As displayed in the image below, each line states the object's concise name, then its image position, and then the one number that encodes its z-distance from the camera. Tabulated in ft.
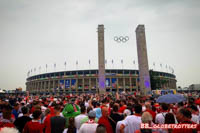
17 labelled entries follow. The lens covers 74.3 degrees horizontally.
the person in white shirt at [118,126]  14.13
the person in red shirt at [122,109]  24.81
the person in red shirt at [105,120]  14.70
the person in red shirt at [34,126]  13.16
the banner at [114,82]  256.95
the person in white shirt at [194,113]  17.97
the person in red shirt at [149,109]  20.00
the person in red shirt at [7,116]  14.73
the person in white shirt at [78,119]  16.52
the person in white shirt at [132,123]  14.17
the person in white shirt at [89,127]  12.89
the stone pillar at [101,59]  136.67
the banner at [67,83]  258.92
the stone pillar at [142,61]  135.74
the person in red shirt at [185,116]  11.34
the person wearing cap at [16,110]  24.58
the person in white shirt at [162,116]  16.97
